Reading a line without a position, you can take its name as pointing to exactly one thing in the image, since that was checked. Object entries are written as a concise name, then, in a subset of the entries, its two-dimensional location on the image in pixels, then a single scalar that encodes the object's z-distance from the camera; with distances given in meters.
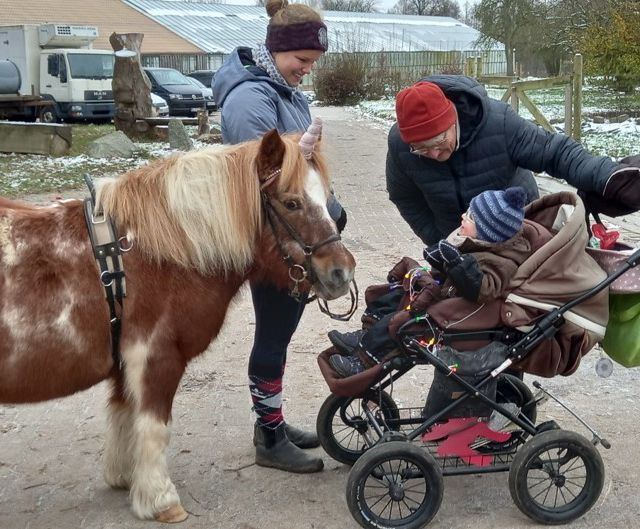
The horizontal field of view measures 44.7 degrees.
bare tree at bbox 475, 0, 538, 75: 30.05
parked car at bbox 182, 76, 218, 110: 27.69
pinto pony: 2.93
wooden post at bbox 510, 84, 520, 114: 12.62
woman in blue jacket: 3.32
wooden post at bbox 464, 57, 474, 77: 24.00
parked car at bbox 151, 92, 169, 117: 22.54
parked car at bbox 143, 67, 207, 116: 26.27
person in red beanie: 3.19
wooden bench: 17.06
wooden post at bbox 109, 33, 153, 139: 17.91
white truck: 22.84
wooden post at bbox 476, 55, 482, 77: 21.58
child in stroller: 2.89
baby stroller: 3.02
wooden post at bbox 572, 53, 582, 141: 11.34
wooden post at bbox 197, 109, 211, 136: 18.06
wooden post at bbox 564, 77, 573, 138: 11.52
